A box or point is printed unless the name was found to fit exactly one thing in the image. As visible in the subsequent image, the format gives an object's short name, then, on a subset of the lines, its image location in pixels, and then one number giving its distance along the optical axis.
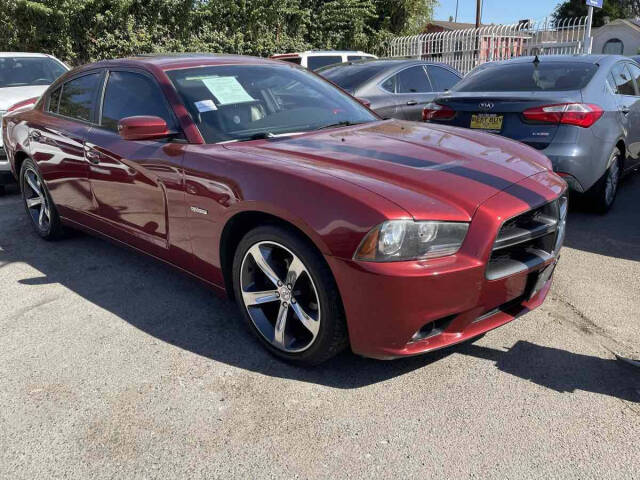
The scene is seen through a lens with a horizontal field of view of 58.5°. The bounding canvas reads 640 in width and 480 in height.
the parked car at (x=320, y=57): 10.90
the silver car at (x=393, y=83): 7.32
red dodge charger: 2.45
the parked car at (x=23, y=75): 7.39
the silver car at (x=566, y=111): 4.80
